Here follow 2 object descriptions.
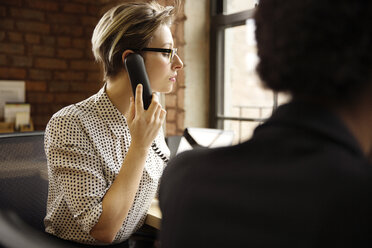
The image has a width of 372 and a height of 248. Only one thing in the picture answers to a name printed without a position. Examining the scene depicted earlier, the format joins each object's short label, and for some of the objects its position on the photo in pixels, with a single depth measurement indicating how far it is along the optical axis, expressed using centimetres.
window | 194
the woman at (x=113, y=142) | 97
